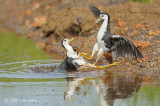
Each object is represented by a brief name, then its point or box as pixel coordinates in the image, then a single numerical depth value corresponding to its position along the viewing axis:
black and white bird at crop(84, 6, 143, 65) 18.69
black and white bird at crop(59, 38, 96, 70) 18.89
